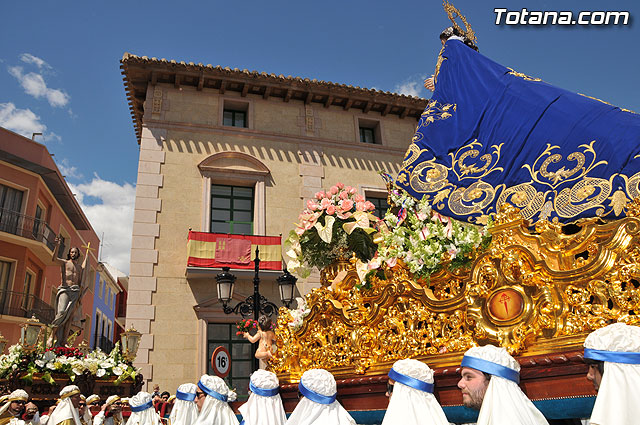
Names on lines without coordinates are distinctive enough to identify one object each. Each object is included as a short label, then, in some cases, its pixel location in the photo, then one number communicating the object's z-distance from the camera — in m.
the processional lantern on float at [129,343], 9.59
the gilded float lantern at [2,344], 8.64
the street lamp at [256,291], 8.92
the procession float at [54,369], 7.65
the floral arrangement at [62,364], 7.64
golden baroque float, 2.45
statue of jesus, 9.61
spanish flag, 14.90
